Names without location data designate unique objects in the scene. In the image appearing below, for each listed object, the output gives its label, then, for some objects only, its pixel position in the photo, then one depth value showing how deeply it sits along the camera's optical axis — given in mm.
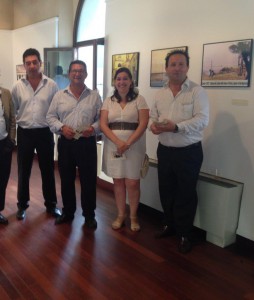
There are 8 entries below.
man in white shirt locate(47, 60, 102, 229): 3021
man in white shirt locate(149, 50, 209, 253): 2664
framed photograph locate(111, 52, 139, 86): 3918
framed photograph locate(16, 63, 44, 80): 6749
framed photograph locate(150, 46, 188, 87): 3557
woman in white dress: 2939
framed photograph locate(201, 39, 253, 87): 2766
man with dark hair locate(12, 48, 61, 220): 3287
